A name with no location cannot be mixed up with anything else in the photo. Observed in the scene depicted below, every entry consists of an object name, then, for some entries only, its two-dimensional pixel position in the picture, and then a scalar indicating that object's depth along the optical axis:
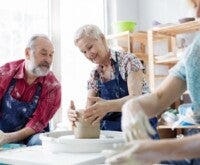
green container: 3.02
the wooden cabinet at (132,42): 3.01
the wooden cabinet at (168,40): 2.71
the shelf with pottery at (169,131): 2.72
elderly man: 2.01
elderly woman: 1.84
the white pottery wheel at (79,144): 1.22
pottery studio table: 1.10
